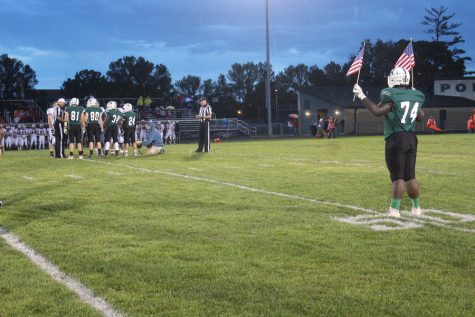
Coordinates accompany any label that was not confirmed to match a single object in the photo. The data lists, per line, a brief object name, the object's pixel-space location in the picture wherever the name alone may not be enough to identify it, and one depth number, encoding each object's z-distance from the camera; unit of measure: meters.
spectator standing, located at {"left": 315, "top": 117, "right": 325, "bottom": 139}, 40.39
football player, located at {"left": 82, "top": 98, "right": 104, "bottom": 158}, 19.06
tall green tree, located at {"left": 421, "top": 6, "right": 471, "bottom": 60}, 89.31
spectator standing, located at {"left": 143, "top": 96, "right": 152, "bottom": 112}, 49.03
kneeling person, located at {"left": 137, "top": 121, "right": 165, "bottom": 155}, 20.72
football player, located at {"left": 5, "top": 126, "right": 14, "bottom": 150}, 32.17
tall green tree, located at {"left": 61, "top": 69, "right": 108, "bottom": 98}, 73.44
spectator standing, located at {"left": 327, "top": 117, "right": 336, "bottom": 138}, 39.80
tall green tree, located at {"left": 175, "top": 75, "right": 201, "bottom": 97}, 104.25
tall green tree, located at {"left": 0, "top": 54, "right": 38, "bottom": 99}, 63.94
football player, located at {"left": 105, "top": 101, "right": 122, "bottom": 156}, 19.22
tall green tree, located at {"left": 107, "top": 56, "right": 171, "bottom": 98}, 87.75
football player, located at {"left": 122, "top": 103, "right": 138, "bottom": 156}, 19.48
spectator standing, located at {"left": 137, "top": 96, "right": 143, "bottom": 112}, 49.17
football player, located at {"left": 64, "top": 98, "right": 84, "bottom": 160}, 18.67
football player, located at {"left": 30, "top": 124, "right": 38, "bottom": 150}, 32.59
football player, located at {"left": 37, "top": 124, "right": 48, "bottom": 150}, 33.03
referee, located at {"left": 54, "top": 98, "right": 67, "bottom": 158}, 18.62
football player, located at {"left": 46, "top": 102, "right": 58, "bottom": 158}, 18.96
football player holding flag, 6.92
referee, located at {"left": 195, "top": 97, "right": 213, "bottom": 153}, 20.59
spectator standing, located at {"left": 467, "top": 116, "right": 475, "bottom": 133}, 41.52
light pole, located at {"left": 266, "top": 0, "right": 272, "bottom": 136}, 41.14
